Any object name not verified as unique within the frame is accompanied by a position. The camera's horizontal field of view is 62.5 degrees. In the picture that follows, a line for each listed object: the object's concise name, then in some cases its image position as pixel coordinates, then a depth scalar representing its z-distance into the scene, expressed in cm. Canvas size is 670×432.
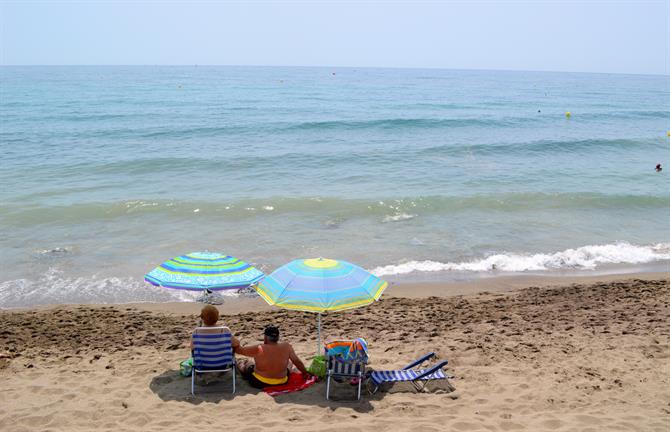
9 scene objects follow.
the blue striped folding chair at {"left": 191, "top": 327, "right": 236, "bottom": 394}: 658
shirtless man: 670
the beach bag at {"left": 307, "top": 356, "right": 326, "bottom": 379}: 691
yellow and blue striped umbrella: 629
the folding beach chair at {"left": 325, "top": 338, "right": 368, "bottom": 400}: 652
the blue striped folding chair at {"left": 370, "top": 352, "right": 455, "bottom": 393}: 677
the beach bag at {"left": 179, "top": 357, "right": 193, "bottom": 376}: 705
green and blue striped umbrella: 686
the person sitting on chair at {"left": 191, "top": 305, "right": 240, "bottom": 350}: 659
